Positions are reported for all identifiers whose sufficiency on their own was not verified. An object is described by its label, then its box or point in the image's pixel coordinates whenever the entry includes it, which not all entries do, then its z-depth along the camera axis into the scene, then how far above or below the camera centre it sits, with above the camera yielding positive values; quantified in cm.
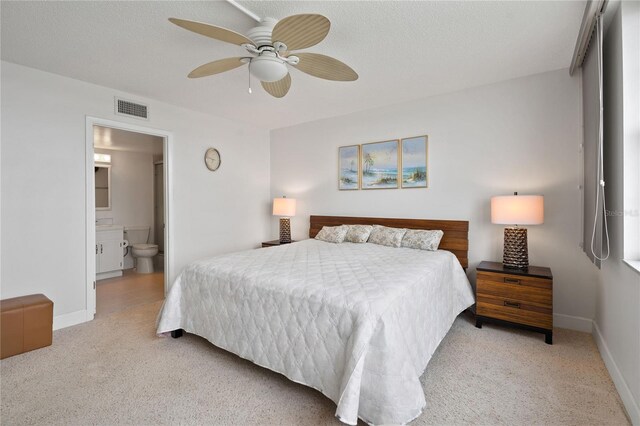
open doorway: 412 -7
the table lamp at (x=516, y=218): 272 -6
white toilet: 528 -68
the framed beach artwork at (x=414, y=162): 369 +60
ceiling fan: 167 +102
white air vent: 339 +118
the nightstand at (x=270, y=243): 456 -46
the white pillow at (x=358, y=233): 373 -27
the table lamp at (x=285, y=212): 461 +1
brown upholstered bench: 240 -89
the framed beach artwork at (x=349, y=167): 423 +62
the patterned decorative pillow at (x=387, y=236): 346 -28
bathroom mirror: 544 +49
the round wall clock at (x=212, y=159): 429 +76
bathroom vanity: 486 -59
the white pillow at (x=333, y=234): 391 -28
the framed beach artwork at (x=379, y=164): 392 +62
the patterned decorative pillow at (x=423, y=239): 325 -30
